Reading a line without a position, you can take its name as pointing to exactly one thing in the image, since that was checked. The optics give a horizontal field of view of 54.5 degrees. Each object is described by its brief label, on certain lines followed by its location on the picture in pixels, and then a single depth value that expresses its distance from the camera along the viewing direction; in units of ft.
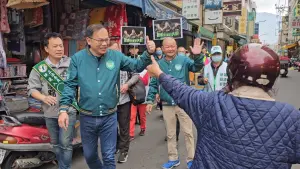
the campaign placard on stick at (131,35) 22.89
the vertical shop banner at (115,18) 25.16
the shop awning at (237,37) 130.24
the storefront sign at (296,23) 96.63
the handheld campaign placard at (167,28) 24.44
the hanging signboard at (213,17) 62.67
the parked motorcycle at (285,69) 69.98
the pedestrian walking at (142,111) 19.20
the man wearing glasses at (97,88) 10.25
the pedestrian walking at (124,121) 15.43
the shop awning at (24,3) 16.01
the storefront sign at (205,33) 61.10
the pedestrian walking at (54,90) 11.57
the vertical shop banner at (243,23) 130.61
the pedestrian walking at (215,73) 15.25
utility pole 233.43
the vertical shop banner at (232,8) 78.43
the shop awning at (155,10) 24.98
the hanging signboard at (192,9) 52.47
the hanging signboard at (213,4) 61.98
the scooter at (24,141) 12.53
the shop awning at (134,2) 21.98
